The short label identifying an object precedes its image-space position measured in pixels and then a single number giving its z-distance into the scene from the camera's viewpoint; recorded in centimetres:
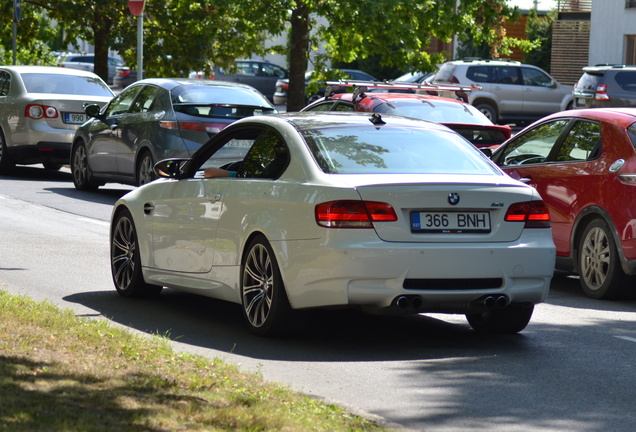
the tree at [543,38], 5006
